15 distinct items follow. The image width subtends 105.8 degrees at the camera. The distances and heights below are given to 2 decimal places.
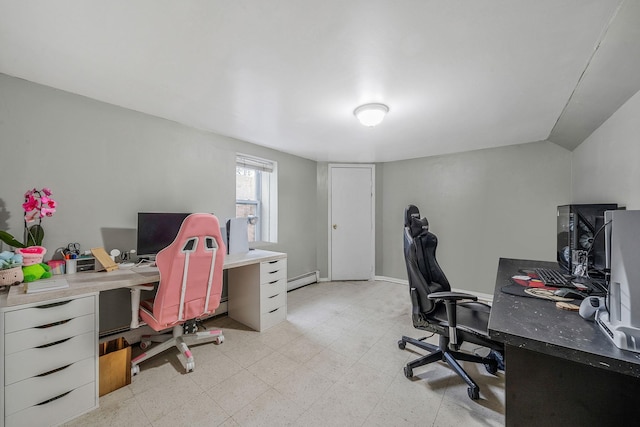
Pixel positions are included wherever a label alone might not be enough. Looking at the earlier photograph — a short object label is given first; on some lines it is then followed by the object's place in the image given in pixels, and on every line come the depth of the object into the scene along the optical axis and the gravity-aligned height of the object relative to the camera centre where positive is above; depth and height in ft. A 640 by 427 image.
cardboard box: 5.44 -3.58
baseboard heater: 12.81 -3.71
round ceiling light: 6.93 +2.95
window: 11.60 +0.78
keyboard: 5.24 -1.50
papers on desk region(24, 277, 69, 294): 4.70 -1.50
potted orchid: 5.49 -0.07
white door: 14.69 -0.57
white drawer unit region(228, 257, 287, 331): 8.46 -2.96
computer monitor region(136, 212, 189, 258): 7.13 -0.55
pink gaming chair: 5.70 -1.78
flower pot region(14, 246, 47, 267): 5.28 -0.93
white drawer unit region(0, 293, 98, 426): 4.23 -2.83
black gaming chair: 5.07 -2.38
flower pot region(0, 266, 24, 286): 4.83 -1.31
